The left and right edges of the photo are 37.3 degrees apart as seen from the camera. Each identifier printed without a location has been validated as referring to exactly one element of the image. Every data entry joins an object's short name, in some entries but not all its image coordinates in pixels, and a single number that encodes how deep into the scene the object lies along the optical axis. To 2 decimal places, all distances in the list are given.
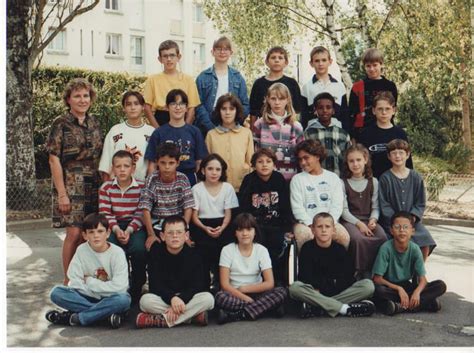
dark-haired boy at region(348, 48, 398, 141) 7.37
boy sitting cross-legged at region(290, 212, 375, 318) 5.84
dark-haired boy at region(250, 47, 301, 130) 7.35
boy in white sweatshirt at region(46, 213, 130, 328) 5.58
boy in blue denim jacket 7.41
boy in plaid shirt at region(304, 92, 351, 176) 6.97
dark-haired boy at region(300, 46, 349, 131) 7.35
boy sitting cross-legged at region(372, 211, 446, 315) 6.04
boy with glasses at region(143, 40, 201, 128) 7.16
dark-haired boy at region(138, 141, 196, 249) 6.26
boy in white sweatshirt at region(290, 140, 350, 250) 6.45
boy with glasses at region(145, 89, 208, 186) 6.65
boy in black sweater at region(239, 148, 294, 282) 6.46
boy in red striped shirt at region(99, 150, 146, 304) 6.20
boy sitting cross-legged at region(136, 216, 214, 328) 5.54
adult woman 6.38
